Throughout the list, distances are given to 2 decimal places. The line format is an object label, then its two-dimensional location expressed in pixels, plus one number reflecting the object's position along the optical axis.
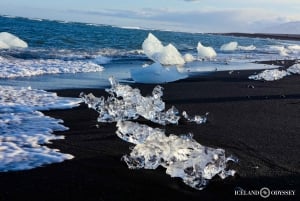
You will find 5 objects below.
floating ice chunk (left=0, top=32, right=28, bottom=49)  21.81
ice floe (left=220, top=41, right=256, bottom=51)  32.59
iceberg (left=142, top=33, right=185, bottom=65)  17.73
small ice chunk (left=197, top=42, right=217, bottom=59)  23.23
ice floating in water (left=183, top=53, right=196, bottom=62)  20.27
